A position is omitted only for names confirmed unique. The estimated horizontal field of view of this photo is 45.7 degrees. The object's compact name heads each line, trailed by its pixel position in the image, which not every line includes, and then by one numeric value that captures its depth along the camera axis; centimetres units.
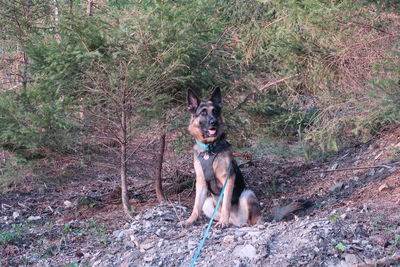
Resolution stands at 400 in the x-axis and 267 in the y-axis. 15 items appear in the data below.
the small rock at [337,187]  935
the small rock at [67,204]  1034
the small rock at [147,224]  714
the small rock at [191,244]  573
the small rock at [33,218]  948
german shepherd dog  741
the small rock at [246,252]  522
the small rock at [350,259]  484
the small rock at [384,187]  801
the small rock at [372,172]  941
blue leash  506
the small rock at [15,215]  963
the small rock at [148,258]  562
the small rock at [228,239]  574
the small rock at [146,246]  613
